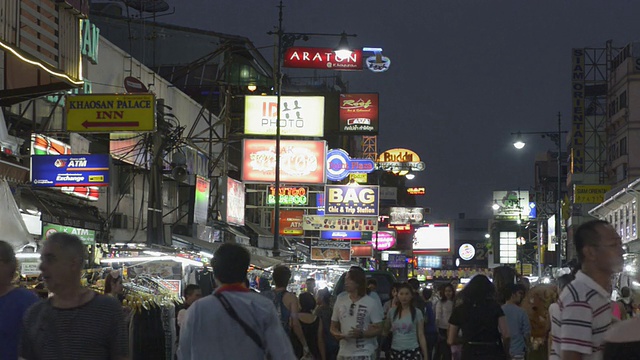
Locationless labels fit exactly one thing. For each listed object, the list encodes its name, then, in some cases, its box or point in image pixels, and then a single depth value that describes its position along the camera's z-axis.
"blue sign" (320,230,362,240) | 50.64
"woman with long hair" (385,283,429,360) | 13.84
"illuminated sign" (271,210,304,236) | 45.88
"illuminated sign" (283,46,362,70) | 50.34
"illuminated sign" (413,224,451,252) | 93.82
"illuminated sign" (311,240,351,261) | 47.78
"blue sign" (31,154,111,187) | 21.38
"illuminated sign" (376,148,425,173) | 67.50
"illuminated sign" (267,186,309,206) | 43.25
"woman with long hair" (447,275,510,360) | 10.61
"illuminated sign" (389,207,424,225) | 81.75
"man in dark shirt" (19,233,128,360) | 6.04
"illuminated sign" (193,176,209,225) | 31.05
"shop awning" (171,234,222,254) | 24.07
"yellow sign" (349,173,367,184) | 67.90
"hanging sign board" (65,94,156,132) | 21.23
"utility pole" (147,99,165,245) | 25.36
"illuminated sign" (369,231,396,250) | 76.81
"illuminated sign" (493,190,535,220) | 104.75
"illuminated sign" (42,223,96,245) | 23.05
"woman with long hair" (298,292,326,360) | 13.24
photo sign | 38.12
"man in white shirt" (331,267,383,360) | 12.64
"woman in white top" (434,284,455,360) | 19.55
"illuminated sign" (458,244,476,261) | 126.38
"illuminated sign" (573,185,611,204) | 51.00
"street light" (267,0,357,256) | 32.06
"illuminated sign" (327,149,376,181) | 46.50
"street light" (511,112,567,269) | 48.98
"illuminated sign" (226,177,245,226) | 35.79
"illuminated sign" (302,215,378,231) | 44.62
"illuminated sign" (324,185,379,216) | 43.69
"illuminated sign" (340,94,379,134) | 51.28
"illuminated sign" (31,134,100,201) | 22.97
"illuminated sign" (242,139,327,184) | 37.53
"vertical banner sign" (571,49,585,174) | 65.06
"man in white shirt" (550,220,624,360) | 5.71
